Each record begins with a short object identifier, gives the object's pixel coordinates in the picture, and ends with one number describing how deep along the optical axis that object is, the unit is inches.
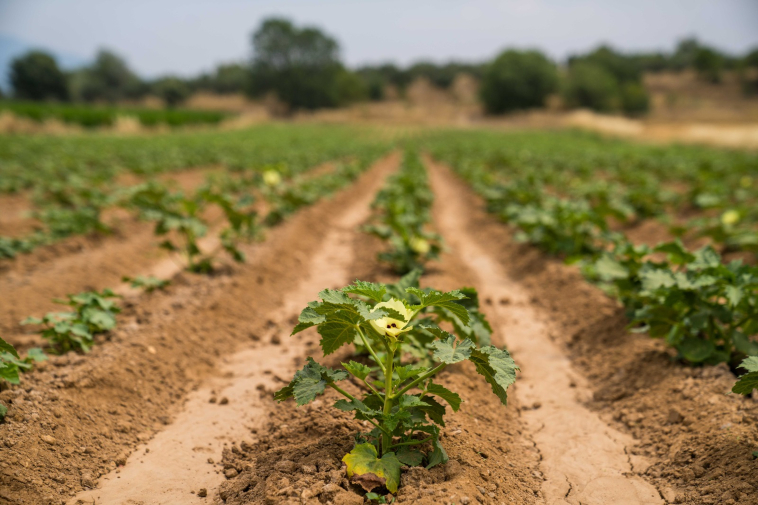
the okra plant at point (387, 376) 80.0
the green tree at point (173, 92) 2714.1
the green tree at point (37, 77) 2420.0
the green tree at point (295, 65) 2630.4
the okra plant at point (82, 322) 131.8
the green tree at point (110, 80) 3152.1
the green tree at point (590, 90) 2304.4
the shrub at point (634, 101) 2439.7
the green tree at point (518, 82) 2253.9
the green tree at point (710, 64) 2982.3
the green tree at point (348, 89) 2677.2
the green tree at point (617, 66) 2935.5
